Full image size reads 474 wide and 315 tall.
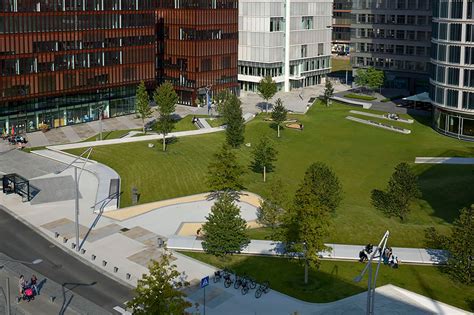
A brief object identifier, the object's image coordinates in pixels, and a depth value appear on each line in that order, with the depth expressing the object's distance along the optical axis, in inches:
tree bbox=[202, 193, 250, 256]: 2384.4
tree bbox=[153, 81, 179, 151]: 4026.8
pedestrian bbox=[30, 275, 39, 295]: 2097.7
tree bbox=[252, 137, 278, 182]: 3474.4
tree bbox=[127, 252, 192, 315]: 1556.3
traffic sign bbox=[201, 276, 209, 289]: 1903.3
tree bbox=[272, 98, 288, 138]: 4377.5
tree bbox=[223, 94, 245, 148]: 3981.3
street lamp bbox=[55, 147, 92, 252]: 2500.5
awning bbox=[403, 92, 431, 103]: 5285.4
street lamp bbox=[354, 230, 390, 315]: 1619.2
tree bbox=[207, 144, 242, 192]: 3112.7
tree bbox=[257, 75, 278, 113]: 5123.0
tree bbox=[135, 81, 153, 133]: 4370.1
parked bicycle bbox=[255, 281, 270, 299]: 2114.9
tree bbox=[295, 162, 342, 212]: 2743.6
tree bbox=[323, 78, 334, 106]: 5565.9
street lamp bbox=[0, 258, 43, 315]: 1644.9
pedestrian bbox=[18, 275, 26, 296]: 2071.9
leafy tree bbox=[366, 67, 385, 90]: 6058.1
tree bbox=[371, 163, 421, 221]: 2797.7
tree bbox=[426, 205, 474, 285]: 2197.3
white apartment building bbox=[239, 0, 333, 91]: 5999.0
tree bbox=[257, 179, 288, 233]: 2691.9
